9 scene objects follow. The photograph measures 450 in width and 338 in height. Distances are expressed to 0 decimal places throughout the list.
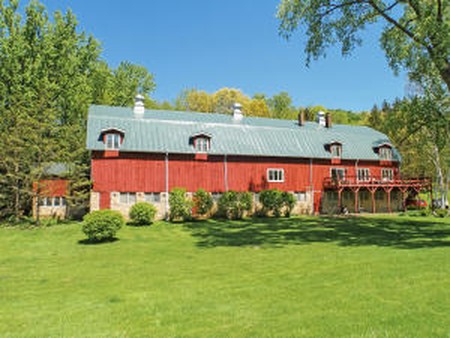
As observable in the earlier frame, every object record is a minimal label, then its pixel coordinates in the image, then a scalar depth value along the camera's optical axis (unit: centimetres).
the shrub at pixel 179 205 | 2622
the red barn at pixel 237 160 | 2614
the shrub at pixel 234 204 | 2775
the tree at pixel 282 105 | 5919
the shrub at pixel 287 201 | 2944
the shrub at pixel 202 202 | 2702
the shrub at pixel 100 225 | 1714
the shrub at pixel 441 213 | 2807
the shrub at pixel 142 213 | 2420
